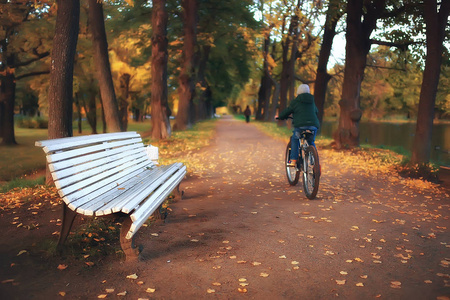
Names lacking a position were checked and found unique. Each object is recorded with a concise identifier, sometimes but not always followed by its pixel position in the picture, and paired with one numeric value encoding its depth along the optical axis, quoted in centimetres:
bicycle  685
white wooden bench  392
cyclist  752
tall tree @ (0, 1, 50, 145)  1956
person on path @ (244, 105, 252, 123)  4047
